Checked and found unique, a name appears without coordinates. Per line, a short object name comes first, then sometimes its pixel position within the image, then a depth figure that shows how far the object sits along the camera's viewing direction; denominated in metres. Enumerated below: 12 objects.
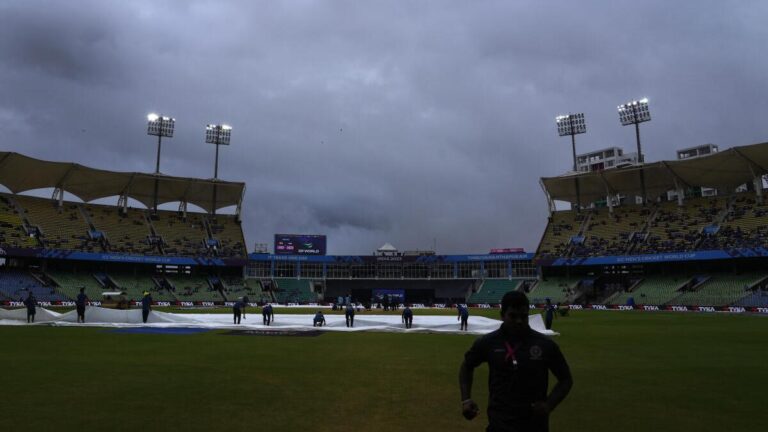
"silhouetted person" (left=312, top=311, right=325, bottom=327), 28.33
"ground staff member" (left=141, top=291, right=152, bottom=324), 27.13
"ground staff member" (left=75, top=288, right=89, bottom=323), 26.41
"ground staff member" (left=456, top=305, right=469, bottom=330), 25.69
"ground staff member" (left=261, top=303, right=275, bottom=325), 28.47
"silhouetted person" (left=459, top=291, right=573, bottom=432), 3.87
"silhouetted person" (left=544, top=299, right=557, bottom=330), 25.52
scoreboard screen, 90.44
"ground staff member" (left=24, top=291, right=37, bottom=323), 26.75
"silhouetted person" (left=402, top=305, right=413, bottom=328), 28.11
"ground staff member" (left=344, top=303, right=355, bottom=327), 28.59
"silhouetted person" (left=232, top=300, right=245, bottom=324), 29.28
